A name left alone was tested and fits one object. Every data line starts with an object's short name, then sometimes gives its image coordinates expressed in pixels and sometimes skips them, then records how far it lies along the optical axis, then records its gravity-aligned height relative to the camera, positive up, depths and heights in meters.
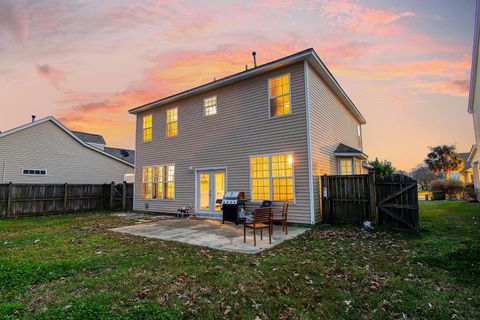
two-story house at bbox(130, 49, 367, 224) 9.36 +1.95
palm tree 34.53 +2.98
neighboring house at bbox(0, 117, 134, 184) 15.83 +1.85
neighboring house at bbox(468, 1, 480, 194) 12.68 +5.83
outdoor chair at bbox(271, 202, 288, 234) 7.68 -1.25
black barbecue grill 10.02 -1.00
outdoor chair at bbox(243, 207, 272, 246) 6.52 -1.07
